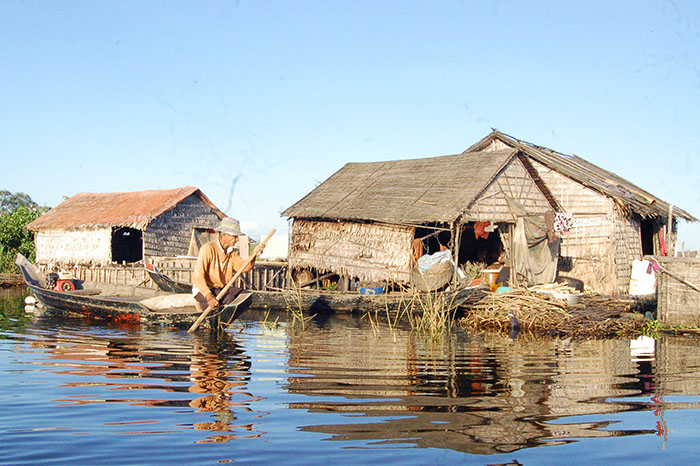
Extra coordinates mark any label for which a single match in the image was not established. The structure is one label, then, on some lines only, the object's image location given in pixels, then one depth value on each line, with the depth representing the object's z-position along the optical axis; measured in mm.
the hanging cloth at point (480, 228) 16156
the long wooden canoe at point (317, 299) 14711
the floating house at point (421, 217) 15641
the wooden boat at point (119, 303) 11070
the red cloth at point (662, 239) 19367
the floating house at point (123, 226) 21609
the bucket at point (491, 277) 15203
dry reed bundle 11883
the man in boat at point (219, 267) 9867
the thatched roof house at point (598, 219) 17234
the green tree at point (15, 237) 27359
